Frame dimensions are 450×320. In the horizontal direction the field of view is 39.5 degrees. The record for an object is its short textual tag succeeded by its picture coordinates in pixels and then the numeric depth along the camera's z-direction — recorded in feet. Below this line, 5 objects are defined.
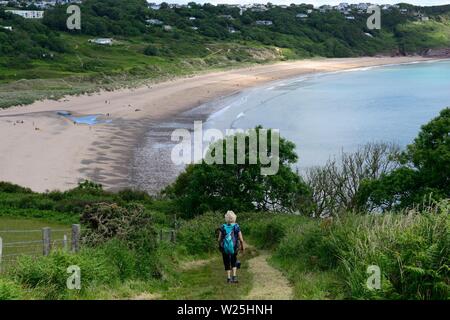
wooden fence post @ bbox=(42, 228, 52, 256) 43.93
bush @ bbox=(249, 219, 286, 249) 65.31
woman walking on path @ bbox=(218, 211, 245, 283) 40.68
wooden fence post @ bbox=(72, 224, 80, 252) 44.09
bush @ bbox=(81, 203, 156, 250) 47.50
